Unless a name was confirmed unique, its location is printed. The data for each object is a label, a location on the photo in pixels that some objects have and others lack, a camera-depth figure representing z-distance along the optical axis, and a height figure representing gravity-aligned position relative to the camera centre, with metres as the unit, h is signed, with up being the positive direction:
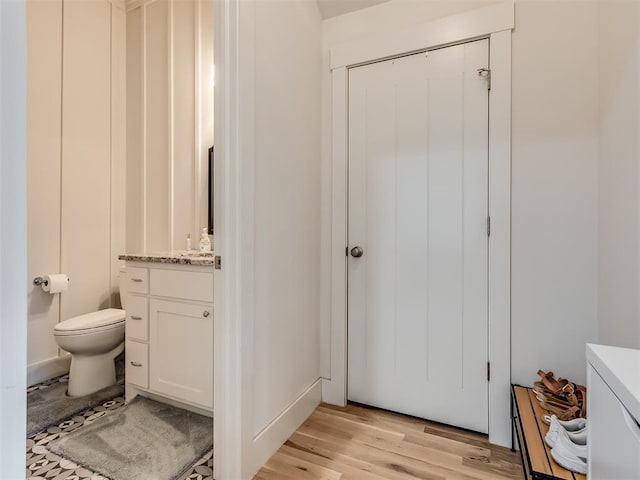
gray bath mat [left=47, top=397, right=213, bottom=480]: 1.39 -0.99
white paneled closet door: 1.65 +0.02
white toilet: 1.91 -0.67
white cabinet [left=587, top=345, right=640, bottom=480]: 0.51 -0.33
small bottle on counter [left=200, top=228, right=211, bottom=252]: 2.28 -0.04
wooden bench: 1.03 -0.74
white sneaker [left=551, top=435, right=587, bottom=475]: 1.02 -0.70
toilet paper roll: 2.17 -0.31
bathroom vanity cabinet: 1.62 -0.50
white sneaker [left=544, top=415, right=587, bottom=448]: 1.10 -0.68
